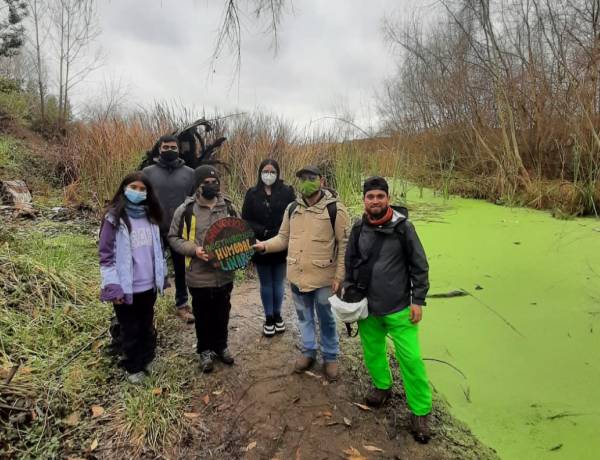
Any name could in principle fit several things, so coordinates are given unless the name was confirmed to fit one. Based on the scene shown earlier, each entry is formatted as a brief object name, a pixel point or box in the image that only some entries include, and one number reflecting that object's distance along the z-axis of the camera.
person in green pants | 1.89
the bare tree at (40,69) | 10.19
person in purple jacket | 2.05
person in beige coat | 2.21
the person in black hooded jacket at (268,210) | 2.63
